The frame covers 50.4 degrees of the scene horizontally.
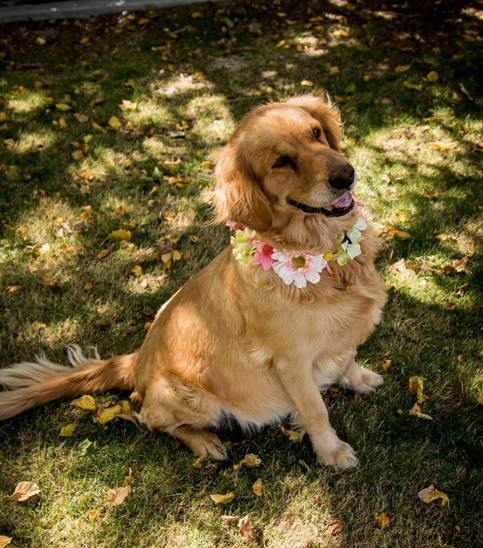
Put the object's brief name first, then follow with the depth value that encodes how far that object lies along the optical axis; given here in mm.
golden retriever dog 2461
